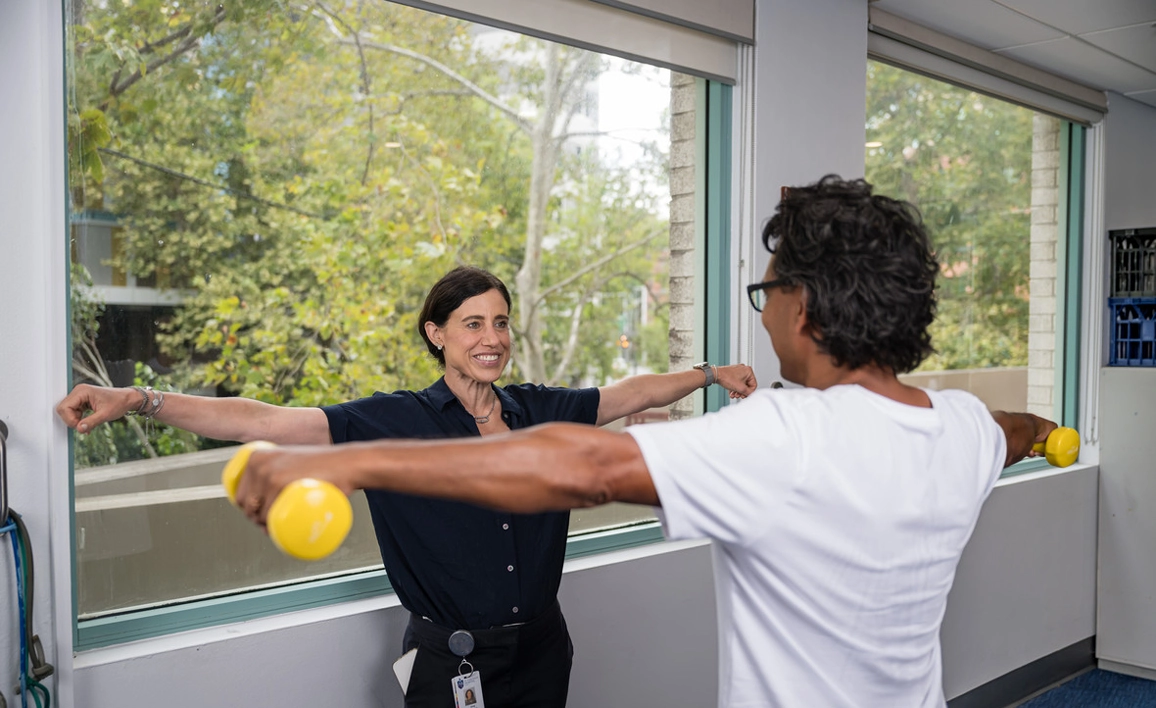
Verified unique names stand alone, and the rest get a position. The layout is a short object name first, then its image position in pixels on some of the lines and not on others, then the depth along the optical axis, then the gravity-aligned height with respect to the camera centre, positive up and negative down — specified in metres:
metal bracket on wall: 1.53 -0.26
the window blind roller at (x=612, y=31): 2.18 +0.76
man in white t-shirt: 0.92 -0.15
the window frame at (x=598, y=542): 1.82 -0.58
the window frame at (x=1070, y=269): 4.25 +0.27
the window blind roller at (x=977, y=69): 3.18 +0.99
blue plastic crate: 4.05 -0.02
